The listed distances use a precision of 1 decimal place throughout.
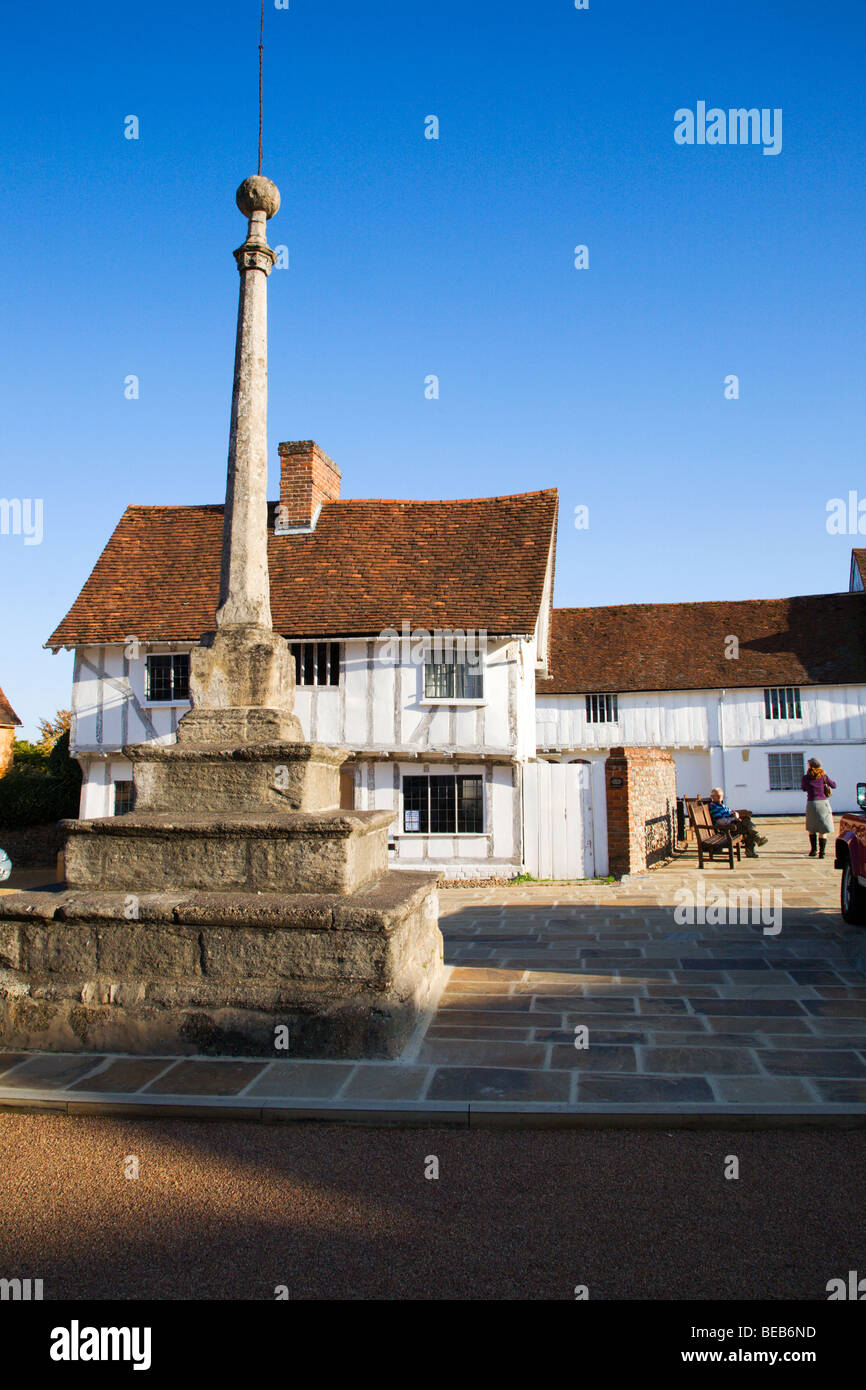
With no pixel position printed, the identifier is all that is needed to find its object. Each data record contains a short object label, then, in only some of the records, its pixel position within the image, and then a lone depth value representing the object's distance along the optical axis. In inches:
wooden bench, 557.0
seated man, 600.1
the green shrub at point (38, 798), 854.5
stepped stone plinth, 185.9
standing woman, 559.2
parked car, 319.9
